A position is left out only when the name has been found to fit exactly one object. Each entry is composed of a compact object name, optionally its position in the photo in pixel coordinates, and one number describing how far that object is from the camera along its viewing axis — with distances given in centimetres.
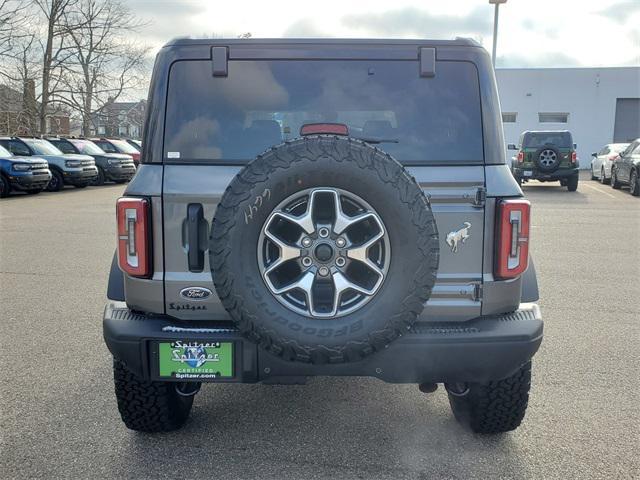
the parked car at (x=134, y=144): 2855
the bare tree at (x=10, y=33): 3061
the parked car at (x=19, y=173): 1692
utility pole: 2233
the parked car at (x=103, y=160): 2270
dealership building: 3547
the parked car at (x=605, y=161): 2180
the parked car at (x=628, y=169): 1747
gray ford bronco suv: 255
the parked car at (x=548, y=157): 1869
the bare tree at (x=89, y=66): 3728
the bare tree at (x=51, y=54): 3619
